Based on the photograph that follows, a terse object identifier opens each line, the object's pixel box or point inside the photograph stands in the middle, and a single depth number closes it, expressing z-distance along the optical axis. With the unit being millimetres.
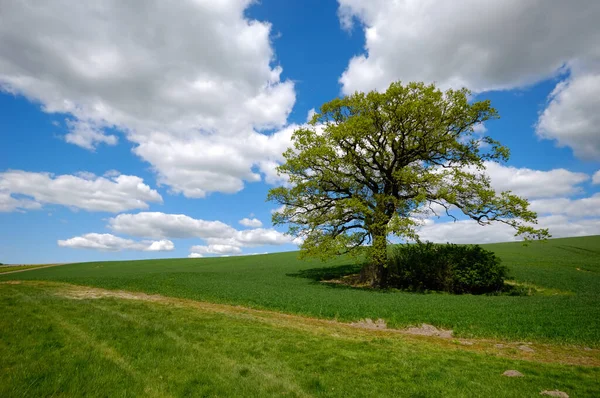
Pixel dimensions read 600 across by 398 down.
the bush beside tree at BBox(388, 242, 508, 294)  29922
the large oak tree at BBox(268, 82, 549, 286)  28781
